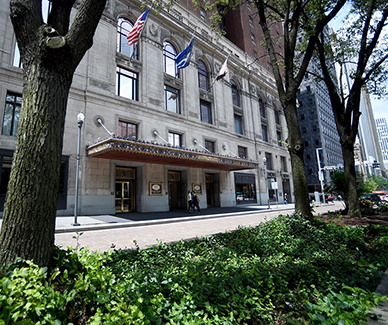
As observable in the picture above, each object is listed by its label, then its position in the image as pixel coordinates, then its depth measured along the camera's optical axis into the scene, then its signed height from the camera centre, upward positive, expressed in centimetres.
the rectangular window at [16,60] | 1430 +934
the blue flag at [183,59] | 1866 +1160
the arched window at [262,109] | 3652 +1384
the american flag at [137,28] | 1570 +1202
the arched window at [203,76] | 2658 +1448
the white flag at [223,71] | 2005 +1113
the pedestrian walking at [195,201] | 1902 -46
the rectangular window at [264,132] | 3556 +980
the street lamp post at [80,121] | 1248 +451
